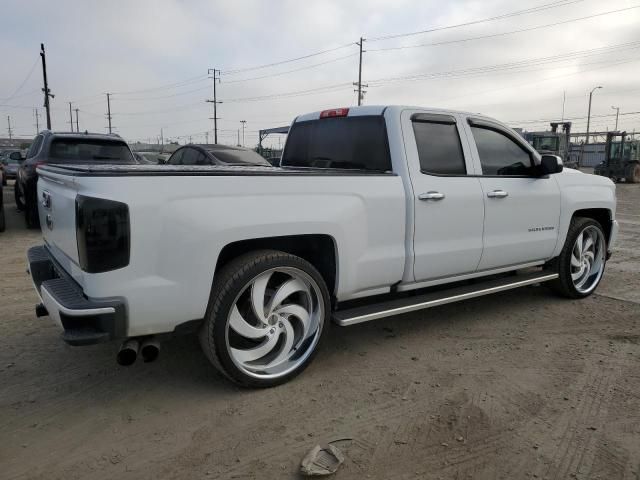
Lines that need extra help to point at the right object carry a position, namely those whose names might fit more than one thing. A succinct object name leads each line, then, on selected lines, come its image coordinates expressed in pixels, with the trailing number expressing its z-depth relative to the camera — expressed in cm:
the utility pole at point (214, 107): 6743
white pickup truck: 261
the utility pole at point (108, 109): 9069
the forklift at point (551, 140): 2622
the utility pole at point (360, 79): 4992
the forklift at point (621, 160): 2700
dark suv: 875
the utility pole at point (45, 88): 3325
